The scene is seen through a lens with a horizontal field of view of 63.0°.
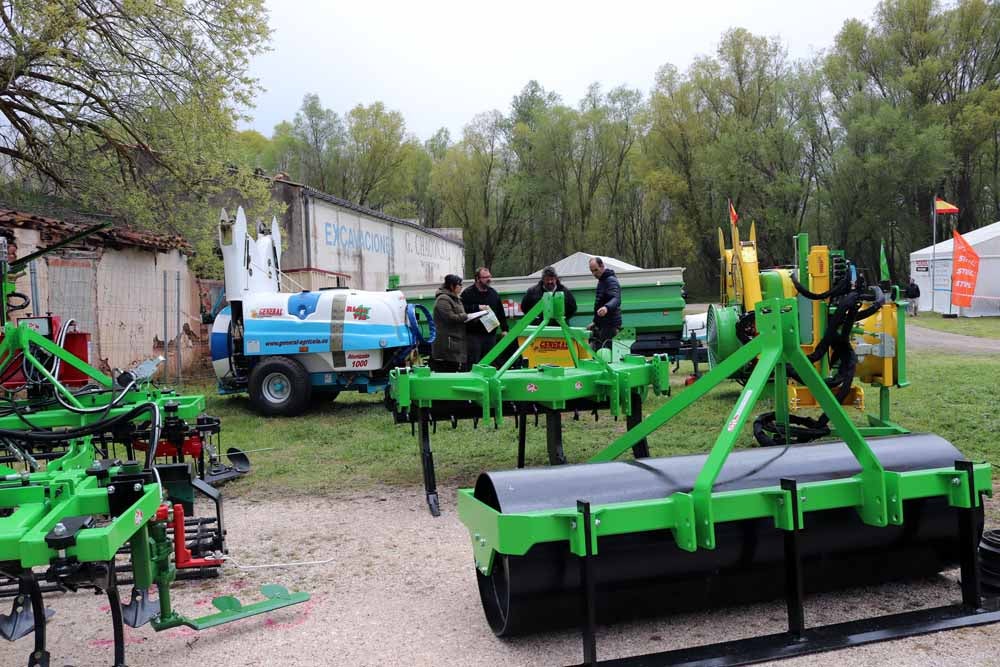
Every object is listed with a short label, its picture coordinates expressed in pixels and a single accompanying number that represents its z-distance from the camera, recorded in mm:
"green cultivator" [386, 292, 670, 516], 5484
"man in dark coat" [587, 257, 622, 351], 8352
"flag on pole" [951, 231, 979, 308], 22688
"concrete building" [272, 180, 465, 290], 22672
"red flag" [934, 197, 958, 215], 25859
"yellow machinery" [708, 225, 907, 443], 5215
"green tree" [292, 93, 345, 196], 44188
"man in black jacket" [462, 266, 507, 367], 8688
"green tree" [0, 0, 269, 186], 12070
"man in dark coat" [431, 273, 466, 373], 8359
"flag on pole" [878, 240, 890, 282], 5958
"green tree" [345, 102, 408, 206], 43438
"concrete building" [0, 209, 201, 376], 11531
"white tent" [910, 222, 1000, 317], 24175
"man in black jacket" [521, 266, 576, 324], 7723
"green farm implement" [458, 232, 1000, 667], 3070
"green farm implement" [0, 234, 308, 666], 2752
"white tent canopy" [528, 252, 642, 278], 31344
